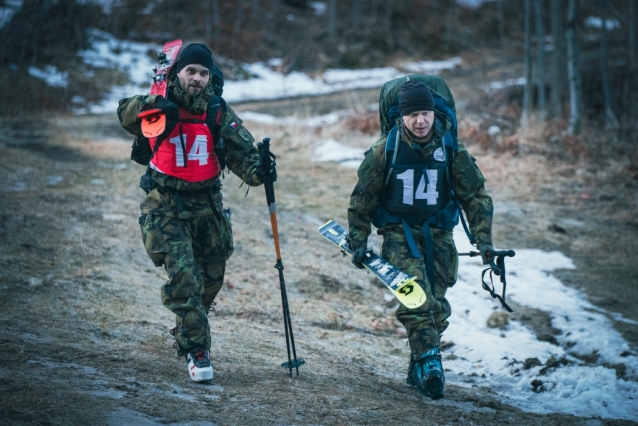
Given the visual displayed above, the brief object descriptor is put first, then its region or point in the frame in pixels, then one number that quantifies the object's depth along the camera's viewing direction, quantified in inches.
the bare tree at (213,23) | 2561.5
